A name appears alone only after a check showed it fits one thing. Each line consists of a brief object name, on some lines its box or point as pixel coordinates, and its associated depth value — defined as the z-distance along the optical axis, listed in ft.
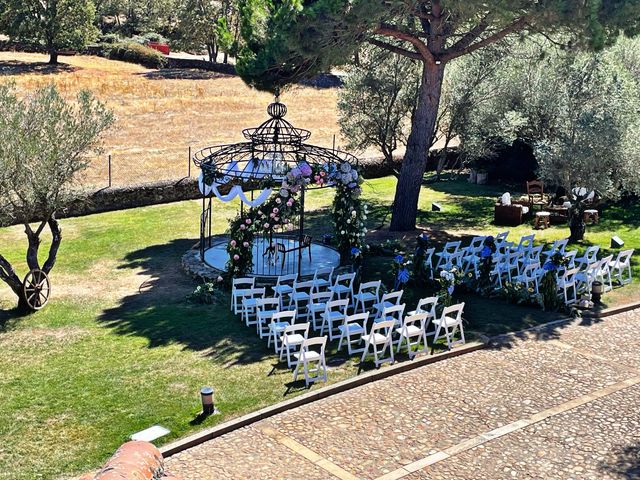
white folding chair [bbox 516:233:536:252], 61.87
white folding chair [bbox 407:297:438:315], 47.59
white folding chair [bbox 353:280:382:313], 51.96
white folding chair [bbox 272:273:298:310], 52.95
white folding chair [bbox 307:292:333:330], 49.27
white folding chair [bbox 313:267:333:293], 54.80
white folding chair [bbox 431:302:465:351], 46.70
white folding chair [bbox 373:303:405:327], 46.65
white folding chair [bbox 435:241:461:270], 60.75
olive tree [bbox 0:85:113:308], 49.03
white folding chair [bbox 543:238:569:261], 60.38
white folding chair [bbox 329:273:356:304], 53.47
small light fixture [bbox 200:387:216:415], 37.73
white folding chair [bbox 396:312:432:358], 45.44
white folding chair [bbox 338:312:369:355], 45.44
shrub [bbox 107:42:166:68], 183.01
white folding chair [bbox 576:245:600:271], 59.47
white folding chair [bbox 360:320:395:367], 43.80
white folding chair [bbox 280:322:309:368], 43.27
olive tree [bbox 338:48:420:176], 83.51
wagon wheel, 53.47
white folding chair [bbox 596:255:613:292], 58.75
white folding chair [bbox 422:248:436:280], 59.31
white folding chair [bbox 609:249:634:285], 60.44
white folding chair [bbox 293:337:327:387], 41.60
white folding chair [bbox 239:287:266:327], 50.14
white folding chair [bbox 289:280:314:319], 51.85
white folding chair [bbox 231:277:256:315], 52.24
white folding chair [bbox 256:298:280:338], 48.01
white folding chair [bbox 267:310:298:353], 45.49
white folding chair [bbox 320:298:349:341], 47.57
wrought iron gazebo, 59.72
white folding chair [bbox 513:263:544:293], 56.95
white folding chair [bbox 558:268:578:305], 55.47
